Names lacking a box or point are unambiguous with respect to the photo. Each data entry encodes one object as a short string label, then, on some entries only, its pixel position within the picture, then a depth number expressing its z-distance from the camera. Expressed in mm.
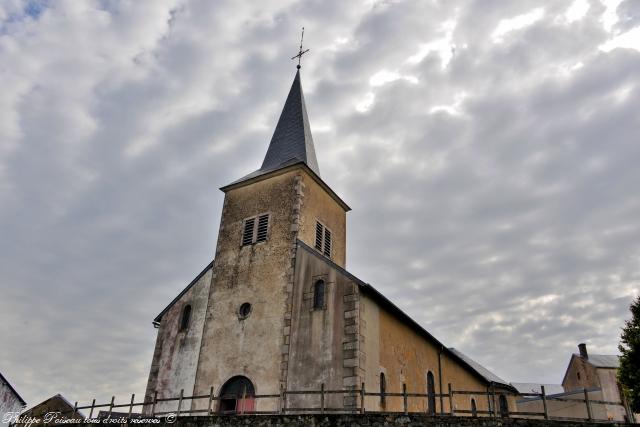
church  16609
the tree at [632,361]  24406
